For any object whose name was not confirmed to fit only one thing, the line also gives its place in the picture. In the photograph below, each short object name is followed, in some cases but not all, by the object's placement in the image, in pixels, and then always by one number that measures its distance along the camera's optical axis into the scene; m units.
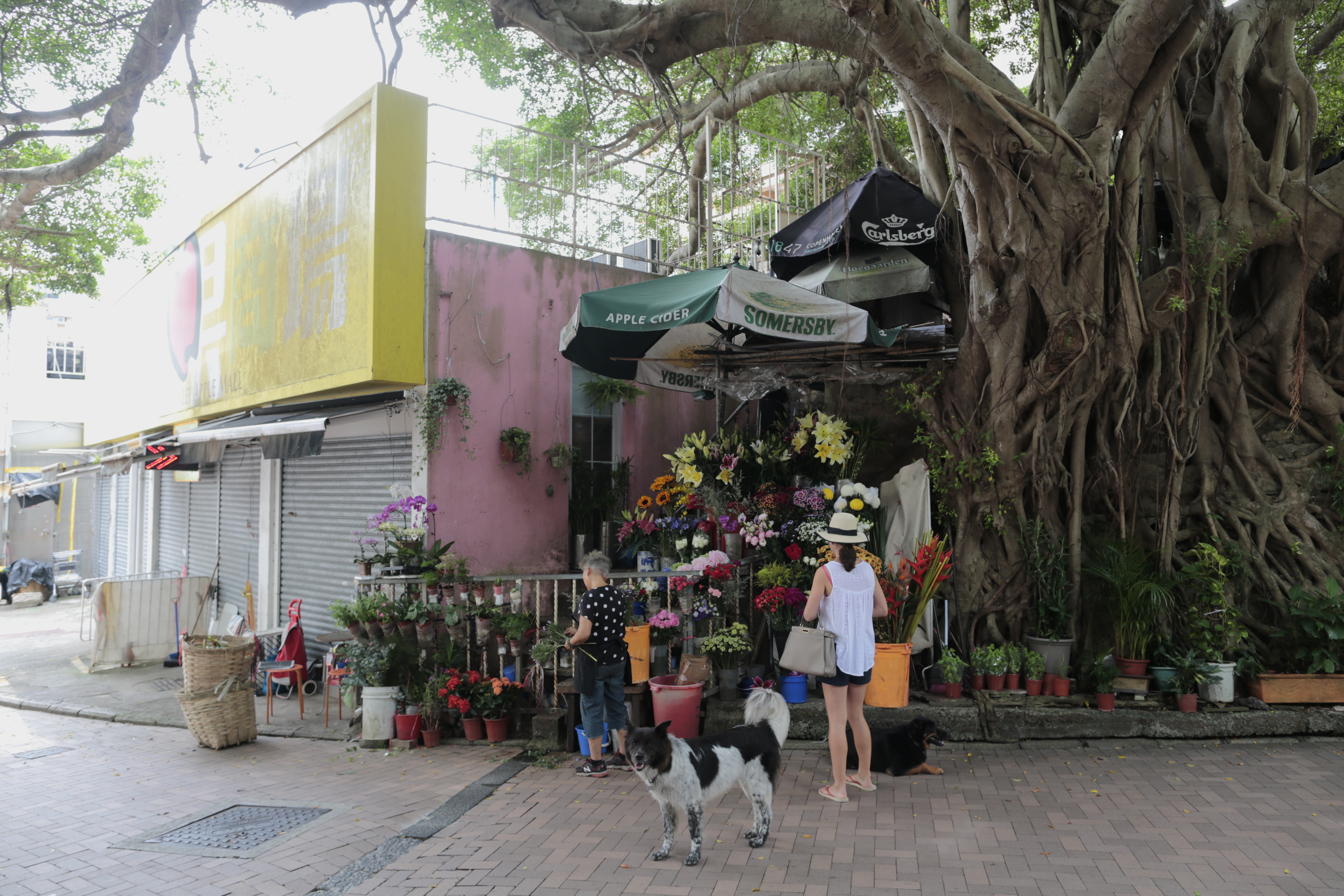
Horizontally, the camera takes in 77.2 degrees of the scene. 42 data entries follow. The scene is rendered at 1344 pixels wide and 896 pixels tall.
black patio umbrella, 7.86
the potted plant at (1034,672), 6.93
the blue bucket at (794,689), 6.69
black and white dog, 4.30
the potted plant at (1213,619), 6.85
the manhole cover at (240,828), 5.06
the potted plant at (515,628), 6.99
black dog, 5.72
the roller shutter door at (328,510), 9.08
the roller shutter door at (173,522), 14.45
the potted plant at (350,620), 7.23
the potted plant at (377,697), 6.98
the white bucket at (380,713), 6.97
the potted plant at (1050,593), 7.11
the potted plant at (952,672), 6.85
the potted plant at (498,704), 6.88
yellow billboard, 8.12
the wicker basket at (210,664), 7.12
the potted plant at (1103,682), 6.71
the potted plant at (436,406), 8.09
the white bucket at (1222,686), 6.82
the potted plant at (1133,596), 6.98
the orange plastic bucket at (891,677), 6.23
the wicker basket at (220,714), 7.10
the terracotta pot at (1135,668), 6.97
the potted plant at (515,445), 8.58
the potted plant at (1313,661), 6.80
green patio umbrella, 6.34
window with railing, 25.47
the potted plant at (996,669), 6.93
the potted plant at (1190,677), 6.75
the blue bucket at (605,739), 6.28
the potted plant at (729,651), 6.73
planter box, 6.80
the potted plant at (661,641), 6.96
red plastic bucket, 6.29
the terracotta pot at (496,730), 6.88
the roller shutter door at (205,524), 13.06
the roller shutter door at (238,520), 11.75
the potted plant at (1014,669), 6.95
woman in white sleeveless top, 5.34
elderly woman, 5.91
